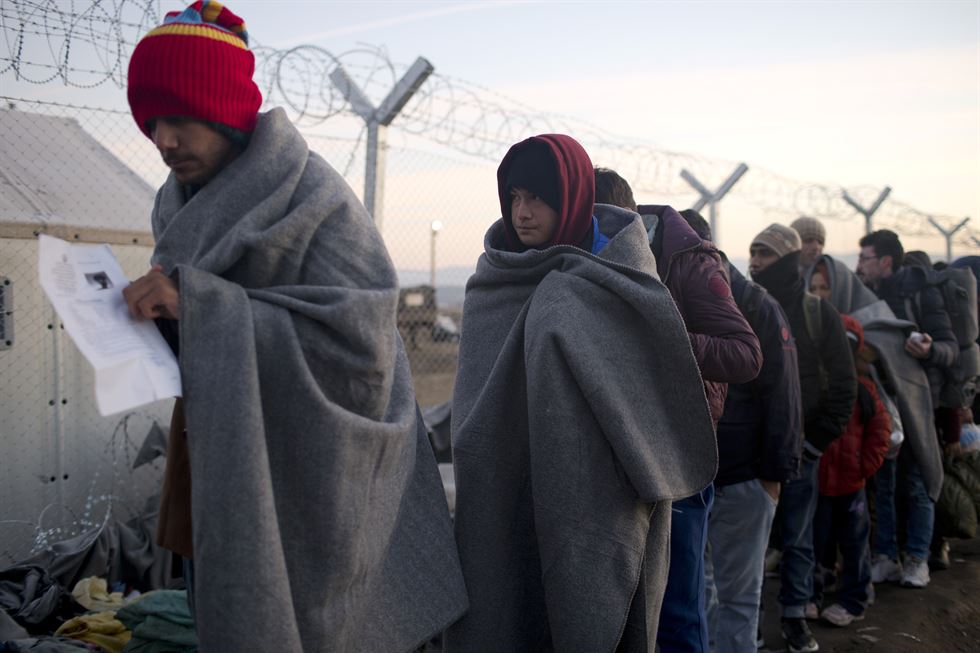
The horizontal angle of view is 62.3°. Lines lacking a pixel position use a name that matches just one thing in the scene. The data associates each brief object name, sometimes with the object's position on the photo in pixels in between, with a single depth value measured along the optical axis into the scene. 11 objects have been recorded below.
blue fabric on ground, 3.02
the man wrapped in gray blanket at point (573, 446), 2.24
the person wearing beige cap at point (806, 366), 4.07
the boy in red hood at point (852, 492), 4.52
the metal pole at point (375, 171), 4.91
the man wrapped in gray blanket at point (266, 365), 1.58
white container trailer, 4.05
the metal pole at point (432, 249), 6.27
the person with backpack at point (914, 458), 5.25
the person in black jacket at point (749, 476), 3.31
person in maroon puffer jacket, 2.67
